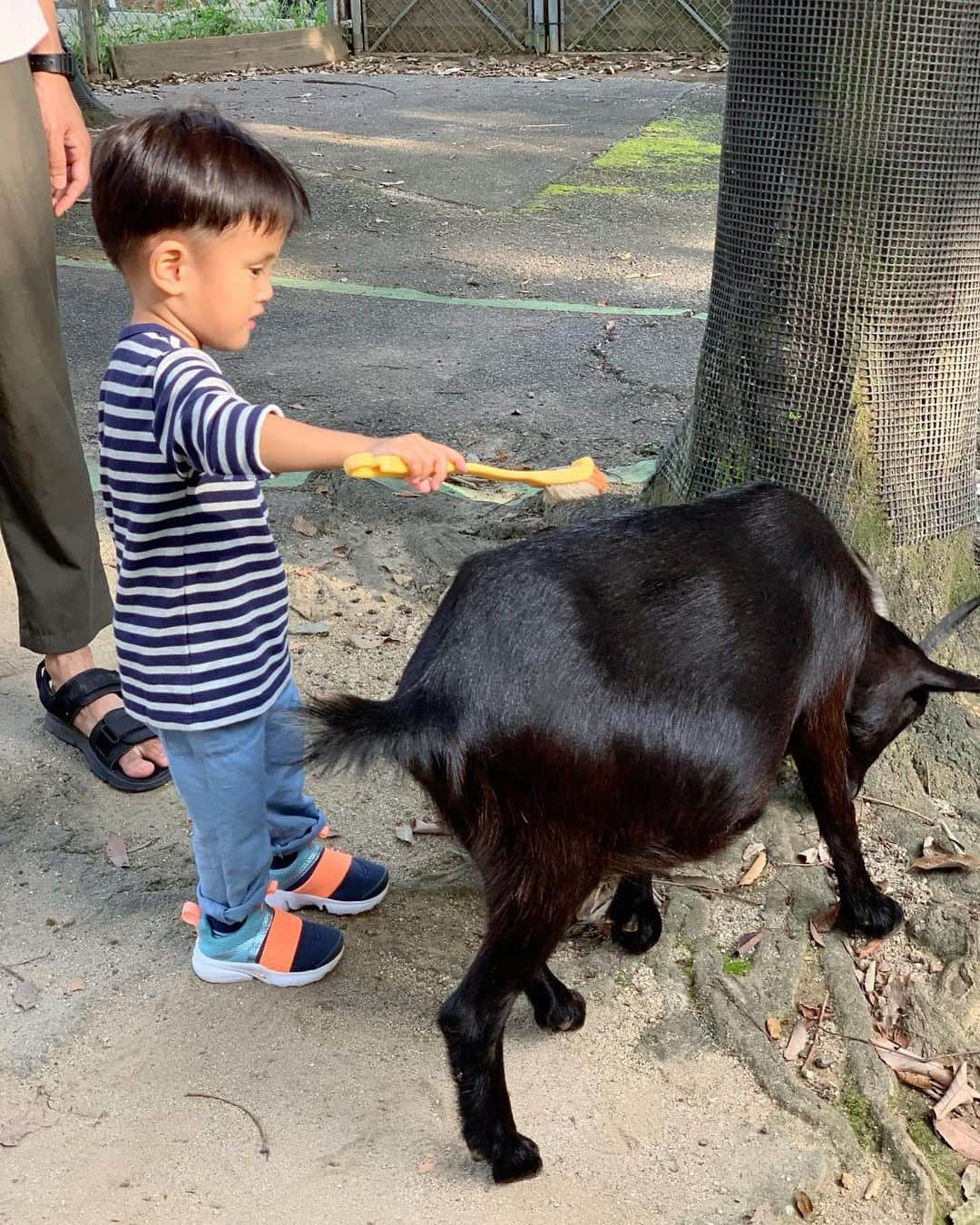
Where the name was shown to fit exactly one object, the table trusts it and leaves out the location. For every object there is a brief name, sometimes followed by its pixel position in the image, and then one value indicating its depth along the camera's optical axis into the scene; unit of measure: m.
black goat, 2.08
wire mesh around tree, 2.92
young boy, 2.15
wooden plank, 13.85
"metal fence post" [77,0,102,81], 12.88
